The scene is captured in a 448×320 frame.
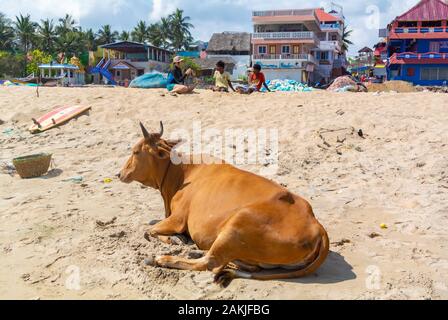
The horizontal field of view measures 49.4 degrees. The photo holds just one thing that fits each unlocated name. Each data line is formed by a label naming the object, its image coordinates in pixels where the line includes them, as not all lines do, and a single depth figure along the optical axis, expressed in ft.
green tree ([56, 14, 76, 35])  210.18
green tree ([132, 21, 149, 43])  221.05
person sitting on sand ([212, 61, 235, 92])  42.01
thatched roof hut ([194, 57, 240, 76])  164.55
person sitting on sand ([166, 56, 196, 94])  39.24
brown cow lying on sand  12.03
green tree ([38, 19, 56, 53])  200.75
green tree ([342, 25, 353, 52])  211.61
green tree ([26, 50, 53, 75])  169.62
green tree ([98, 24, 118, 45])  228.84
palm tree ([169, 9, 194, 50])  213.46
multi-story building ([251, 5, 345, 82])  139.74
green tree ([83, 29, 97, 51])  215.90
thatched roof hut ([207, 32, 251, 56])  173.17
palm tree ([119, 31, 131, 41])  227.20
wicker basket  23.43
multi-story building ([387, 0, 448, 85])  124.67
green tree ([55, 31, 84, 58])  198.49
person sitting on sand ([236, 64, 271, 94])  42.72
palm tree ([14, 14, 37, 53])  197.51
